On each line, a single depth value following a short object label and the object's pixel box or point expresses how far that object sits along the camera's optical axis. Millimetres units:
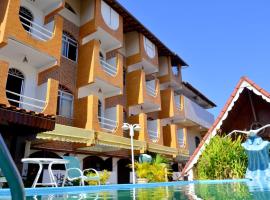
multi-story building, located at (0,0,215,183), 15305
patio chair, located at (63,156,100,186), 12273
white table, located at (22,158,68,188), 7923
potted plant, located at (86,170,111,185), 16625
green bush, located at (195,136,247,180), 9891
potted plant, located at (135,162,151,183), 17411
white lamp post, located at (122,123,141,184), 16750
